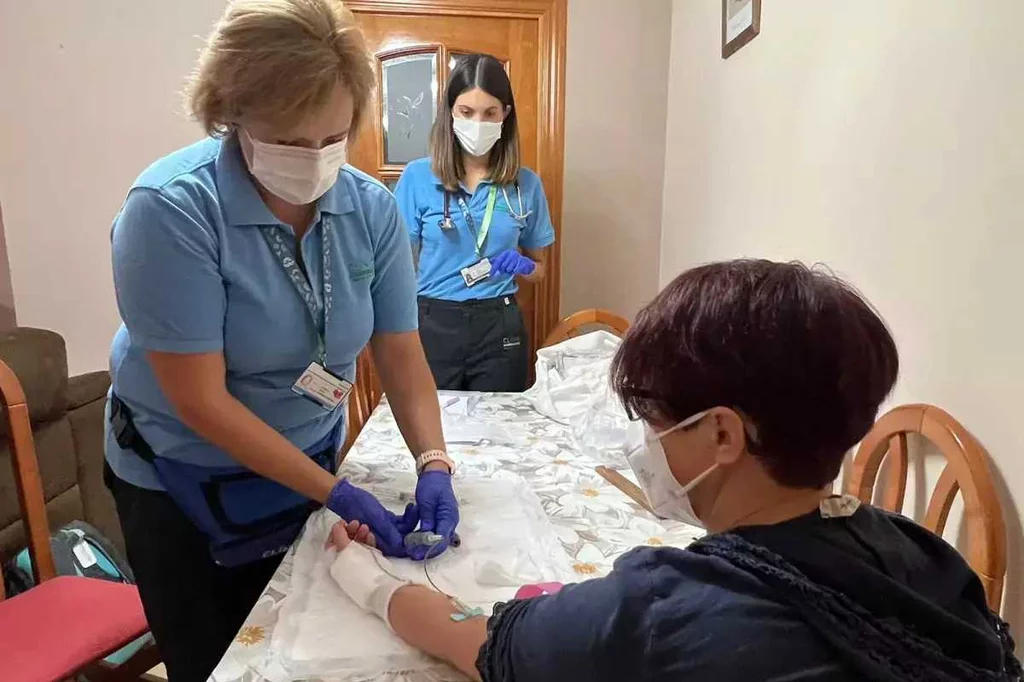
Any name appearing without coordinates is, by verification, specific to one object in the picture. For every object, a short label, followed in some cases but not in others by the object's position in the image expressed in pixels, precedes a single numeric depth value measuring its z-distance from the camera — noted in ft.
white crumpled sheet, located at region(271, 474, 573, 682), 2.81
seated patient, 2.01
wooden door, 9.46
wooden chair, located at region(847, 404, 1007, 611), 3.24
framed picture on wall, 6.44
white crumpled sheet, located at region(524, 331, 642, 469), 5.27
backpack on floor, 6.29
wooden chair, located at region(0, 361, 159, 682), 4.74
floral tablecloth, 2.94
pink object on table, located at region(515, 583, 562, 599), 3.10
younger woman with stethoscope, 8.14
